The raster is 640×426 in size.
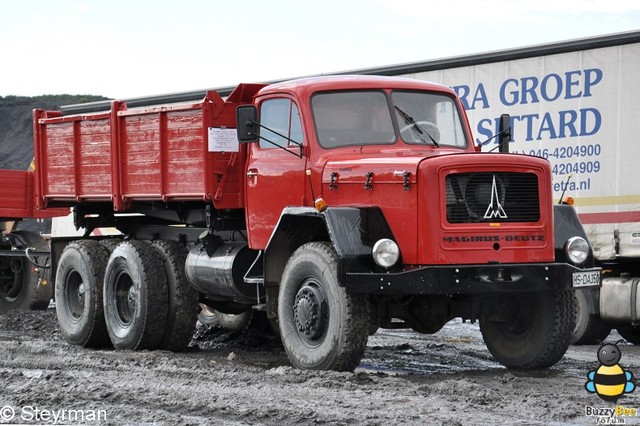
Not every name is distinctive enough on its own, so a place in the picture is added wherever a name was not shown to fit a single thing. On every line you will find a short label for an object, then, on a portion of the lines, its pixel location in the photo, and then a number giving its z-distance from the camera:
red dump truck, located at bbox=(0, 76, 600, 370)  10.14
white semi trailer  14.37
